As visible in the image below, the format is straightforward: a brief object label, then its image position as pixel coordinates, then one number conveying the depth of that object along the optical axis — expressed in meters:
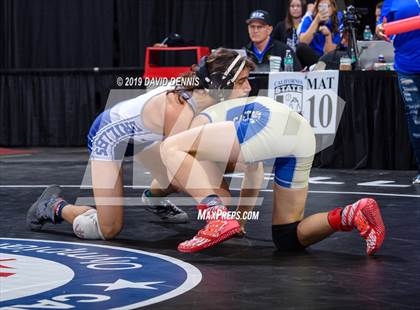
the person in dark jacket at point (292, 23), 10.14
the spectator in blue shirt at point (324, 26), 9.59
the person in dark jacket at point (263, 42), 9.34
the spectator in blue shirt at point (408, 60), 7.24
